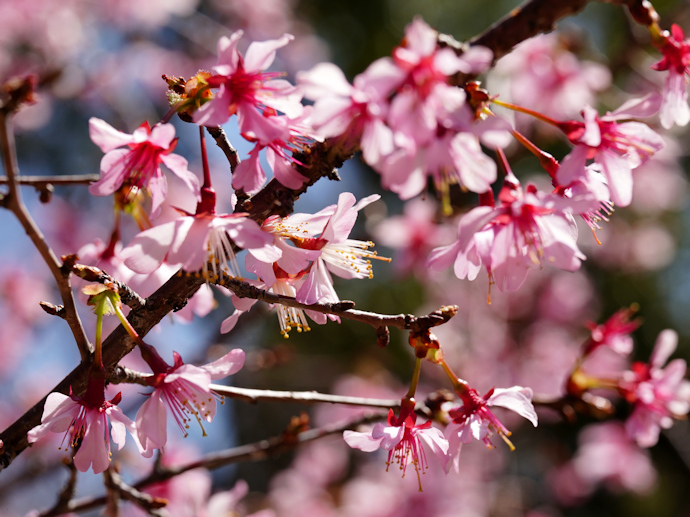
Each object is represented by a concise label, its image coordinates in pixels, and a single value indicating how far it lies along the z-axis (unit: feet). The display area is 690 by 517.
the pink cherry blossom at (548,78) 5.01
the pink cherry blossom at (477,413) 2.33
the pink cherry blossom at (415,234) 4.81
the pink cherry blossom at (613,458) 4.85
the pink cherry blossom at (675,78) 2.34
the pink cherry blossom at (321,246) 2.35
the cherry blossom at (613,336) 2.67
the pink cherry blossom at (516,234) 2.29
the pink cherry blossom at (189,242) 2.27
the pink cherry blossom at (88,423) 2.29
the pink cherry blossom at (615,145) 2.29
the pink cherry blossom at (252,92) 2.28
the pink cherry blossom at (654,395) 2.64
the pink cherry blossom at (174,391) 2.30
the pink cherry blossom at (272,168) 2.30
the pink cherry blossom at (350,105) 2.22
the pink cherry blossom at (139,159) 2.29
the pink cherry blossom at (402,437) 2.33
